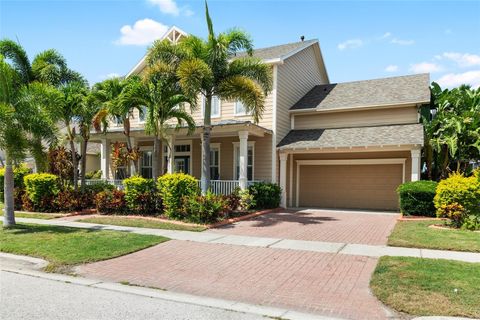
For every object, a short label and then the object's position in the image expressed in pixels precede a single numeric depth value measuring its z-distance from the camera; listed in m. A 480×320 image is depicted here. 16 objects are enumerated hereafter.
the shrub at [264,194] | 16.16
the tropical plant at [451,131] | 15.66
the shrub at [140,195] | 14.40
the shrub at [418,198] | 13.35
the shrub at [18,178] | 18.69
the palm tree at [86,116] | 15.85
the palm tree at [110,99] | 15.34
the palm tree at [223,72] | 13.30
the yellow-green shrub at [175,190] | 13.14
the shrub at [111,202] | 14.80
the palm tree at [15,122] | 10.69
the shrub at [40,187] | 16.06
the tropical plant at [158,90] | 13.74
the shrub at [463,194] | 11.41
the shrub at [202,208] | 12.29
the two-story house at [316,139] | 17.17
